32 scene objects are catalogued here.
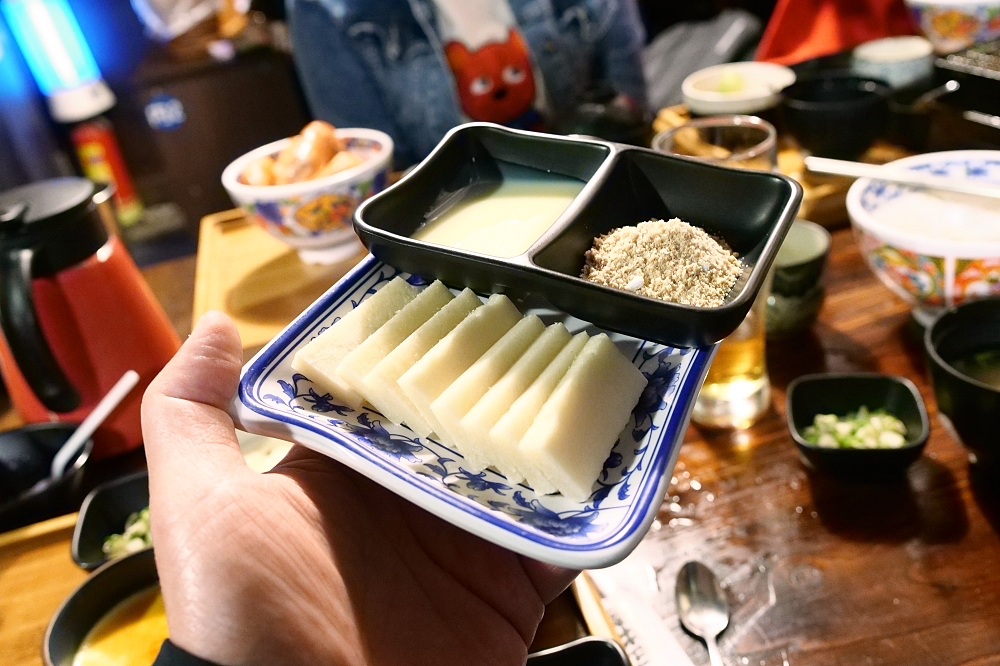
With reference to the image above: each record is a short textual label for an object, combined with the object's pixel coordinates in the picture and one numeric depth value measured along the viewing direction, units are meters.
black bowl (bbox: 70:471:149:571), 0.45
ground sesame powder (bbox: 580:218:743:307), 0.33
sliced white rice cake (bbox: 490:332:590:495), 0.31
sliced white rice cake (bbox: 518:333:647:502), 0.30
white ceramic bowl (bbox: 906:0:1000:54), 0.77
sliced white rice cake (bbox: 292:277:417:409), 0.34
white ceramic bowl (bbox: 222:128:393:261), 0.62
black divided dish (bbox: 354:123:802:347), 0.32
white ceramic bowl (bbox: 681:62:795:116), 0.73
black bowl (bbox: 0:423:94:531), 0.48
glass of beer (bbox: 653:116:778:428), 0.47
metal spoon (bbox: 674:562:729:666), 0.37
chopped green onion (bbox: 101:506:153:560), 0.45
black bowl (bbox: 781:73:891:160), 0.65
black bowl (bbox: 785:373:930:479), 0.41
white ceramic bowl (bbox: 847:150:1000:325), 0.47
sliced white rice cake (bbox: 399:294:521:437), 0.32
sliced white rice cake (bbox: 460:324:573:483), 0.31
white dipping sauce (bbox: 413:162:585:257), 0.39
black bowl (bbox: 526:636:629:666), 0.34
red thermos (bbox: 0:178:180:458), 0.49
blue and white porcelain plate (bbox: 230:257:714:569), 0.28
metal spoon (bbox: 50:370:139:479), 0.51
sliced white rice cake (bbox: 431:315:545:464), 0.32
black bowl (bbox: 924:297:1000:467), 0.38
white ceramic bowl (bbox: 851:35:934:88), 0.72
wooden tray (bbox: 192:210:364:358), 0.63
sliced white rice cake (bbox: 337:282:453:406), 0.33
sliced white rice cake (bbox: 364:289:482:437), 0.33
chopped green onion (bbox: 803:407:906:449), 0.43
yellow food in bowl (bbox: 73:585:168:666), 0.41
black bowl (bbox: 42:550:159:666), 0.39
